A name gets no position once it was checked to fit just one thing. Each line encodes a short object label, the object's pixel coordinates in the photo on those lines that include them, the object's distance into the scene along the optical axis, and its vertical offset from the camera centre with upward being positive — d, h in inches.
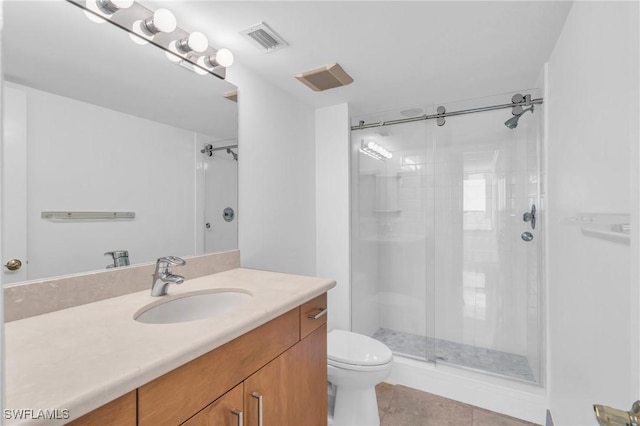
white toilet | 63.4 -36.7
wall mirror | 36.5 +10.2
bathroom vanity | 21.7 -13.0
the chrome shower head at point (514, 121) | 77.7 +25.9
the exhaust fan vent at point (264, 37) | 55.0 +35.0
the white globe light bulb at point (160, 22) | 46.4 +31.0
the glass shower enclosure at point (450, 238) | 90.6 -8.8
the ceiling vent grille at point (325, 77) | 69.7 +34.2
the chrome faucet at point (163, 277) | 44.1 -9.7
